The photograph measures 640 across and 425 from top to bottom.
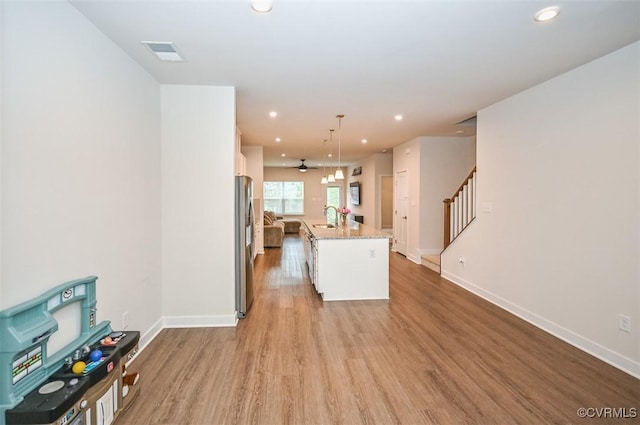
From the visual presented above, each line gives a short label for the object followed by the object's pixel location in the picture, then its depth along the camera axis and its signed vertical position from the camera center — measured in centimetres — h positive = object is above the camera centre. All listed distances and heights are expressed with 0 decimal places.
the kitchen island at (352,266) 452 -85
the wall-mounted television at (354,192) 1176 +56
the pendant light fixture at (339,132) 505 +141
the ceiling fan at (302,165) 1140 +146
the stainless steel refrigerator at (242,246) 379 -47
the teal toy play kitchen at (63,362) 156 -91
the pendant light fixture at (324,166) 702 +153
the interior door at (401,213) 754 -15
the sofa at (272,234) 896 -76
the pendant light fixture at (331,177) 611 +60
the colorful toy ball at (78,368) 180 -90
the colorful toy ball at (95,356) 194 -90
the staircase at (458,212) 517 -10
